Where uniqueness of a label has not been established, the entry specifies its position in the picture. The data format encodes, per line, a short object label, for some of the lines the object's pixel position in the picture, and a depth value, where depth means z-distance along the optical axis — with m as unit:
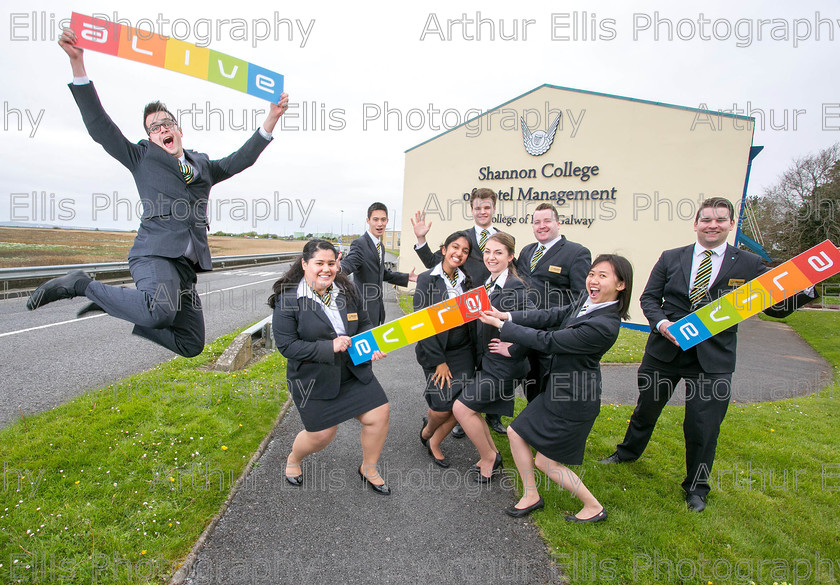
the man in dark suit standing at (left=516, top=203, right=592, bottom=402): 4.23
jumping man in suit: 3.06
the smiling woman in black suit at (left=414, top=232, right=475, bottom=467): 4.09
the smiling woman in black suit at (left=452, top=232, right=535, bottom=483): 3.75
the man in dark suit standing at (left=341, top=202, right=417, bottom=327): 5.28
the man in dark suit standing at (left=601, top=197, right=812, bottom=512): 3.48
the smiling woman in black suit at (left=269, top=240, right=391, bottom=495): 3.45
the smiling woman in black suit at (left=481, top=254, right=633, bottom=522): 3.07
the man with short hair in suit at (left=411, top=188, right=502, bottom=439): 4.58
